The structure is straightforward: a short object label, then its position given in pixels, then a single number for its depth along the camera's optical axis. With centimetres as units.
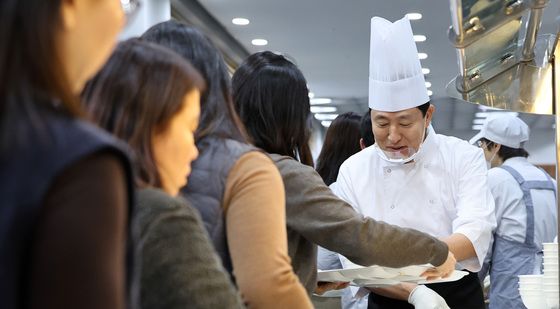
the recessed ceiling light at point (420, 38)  826
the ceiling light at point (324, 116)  1306
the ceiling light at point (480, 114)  1230
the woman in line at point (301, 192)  174
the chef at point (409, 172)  247
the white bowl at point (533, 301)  236
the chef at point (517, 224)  366
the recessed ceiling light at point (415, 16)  739
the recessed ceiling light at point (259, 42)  864
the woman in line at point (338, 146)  346
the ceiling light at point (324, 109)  1245
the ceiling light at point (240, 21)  775
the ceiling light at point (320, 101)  1185
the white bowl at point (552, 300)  213
